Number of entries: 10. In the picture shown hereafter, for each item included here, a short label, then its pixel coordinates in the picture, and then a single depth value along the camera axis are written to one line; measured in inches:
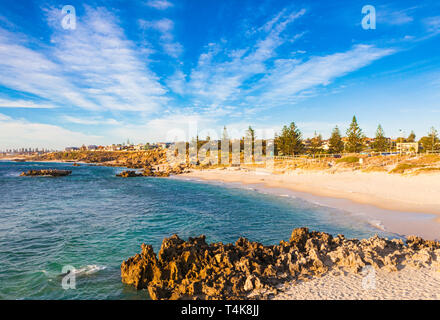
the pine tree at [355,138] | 2775.6
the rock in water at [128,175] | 2561.5
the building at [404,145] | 3034.0
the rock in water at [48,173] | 2676.7
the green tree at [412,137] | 4760.1
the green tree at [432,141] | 2785.4
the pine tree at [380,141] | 2964.8
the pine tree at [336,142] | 2960.1
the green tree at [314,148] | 3196.4
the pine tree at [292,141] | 3051.2
